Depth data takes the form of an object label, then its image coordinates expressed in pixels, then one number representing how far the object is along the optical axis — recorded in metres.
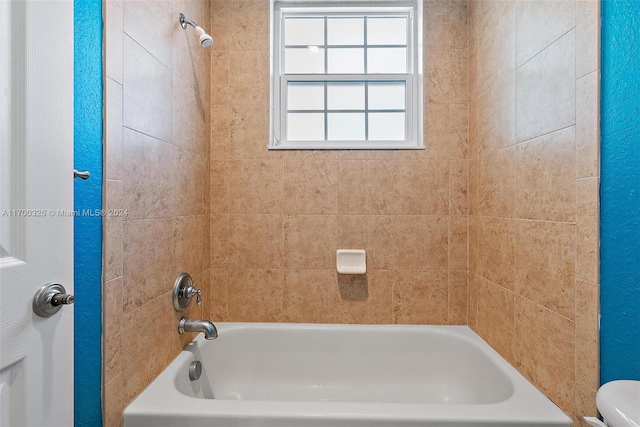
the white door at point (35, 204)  0.63
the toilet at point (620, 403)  0.64
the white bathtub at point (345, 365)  1.73
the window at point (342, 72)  2.12
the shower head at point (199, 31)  1.59
